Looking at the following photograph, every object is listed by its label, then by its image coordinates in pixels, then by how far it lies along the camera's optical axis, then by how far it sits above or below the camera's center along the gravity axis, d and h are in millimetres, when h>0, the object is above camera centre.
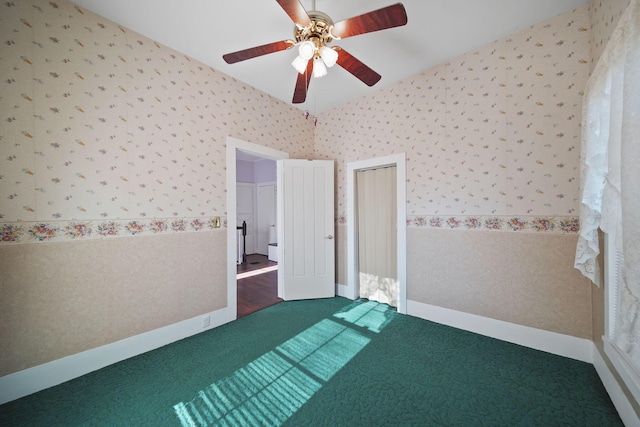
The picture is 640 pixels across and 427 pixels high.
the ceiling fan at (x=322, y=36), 1334 +1156
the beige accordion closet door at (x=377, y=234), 3123 -273
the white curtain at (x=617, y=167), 929 +231
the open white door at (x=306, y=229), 3336 -206
